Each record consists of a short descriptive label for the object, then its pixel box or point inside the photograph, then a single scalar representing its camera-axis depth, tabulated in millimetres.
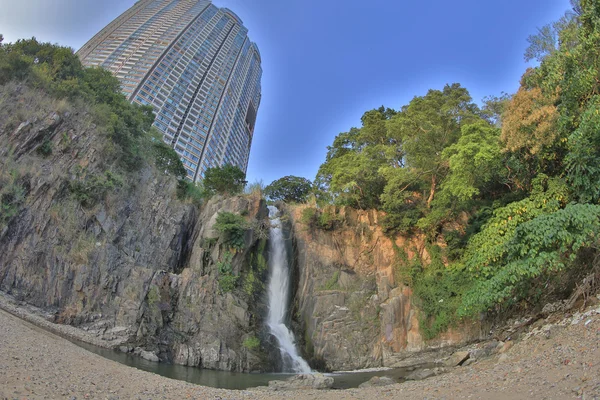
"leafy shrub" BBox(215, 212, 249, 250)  25000
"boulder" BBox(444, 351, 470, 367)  14891
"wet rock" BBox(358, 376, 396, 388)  13259
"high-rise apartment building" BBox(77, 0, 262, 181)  78062
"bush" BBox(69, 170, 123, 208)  21297
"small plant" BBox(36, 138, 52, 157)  20606
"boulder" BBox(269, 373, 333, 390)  13242
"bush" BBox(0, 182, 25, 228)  17297
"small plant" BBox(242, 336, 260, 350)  20453
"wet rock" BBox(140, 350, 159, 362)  17219
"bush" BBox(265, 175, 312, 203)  40094
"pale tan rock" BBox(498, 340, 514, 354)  12998
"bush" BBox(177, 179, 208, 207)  31844
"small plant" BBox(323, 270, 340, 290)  25022
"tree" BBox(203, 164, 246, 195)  33219
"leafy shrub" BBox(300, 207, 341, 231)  28266
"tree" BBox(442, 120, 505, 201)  16938
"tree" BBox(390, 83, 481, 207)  22703
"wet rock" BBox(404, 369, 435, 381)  13770
